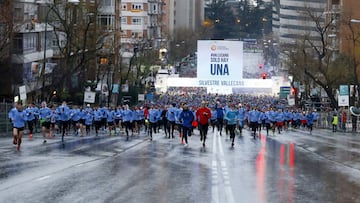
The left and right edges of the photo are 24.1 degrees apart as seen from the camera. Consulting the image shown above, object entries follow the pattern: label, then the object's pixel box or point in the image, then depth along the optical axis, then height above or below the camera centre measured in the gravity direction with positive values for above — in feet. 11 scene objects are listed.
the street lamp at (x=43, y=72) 186.59 +5.08
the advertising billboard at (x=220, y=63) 283.18 +10.62
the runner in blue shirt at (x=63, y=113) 123.65 -2.82
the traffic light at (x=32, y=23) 211.00 +18.40
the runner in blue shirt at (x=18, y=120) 92.27 -2.85
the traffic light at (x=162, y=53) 426.02 +21.27
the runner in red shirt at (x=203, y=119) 104.41 -3.09
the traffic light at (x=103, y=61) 253.85 +10.25
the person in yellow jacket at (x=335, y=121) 200.02 -6.31
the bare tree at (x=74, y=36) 203.62 +15.08
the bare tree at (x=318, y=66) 239.09 +8.91
